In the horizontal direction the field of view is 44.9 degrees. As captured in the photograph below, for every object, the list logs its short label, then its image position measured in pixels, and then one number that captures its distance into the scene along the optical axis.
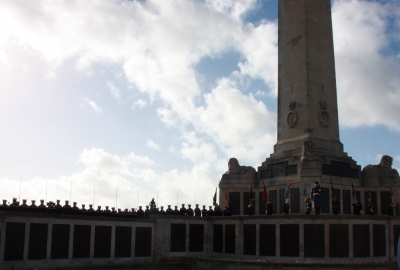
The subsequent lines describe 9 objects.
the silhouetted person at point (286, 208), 36.97
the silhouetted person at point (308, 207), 36.06
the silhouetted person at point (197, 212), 42.34
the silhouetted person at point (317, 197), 35.72
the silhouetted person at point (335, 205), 35.78
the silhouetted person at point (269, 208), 38.47
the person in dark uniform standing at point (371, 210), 38.56
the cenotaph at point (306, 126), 40.31
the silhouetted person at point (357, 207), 37.34
